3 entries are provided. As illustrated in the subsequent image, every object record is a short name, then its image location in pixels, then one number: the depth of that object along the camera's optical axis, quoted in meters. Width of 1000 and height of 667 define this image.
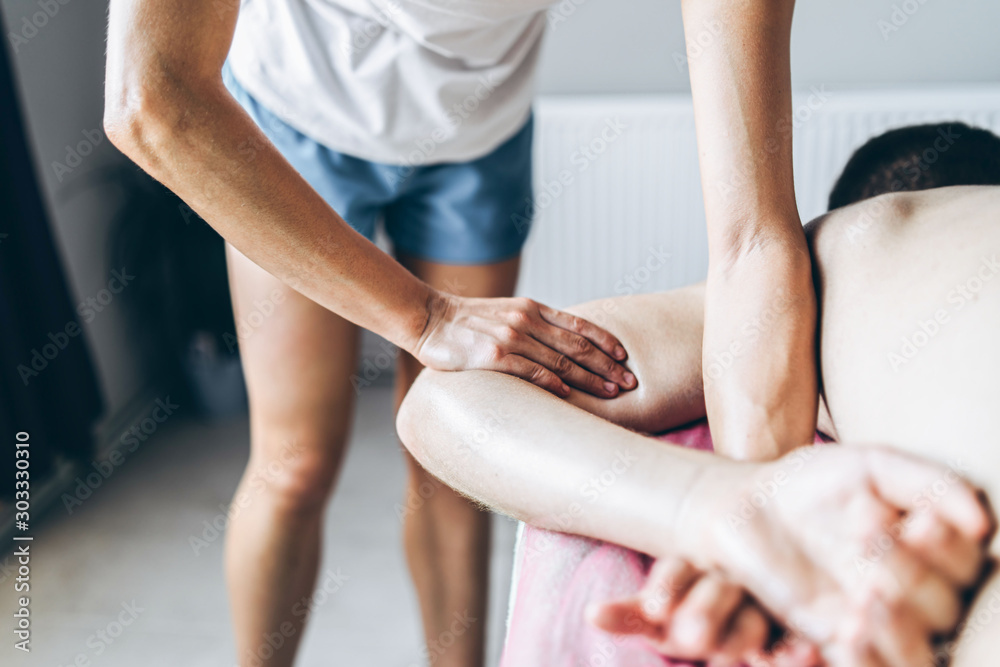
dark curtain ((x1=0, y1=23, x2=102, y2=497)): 1.91
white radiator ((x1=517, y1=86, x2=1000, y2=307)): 2.24
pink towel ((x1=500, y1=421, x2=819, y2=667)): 0.57
